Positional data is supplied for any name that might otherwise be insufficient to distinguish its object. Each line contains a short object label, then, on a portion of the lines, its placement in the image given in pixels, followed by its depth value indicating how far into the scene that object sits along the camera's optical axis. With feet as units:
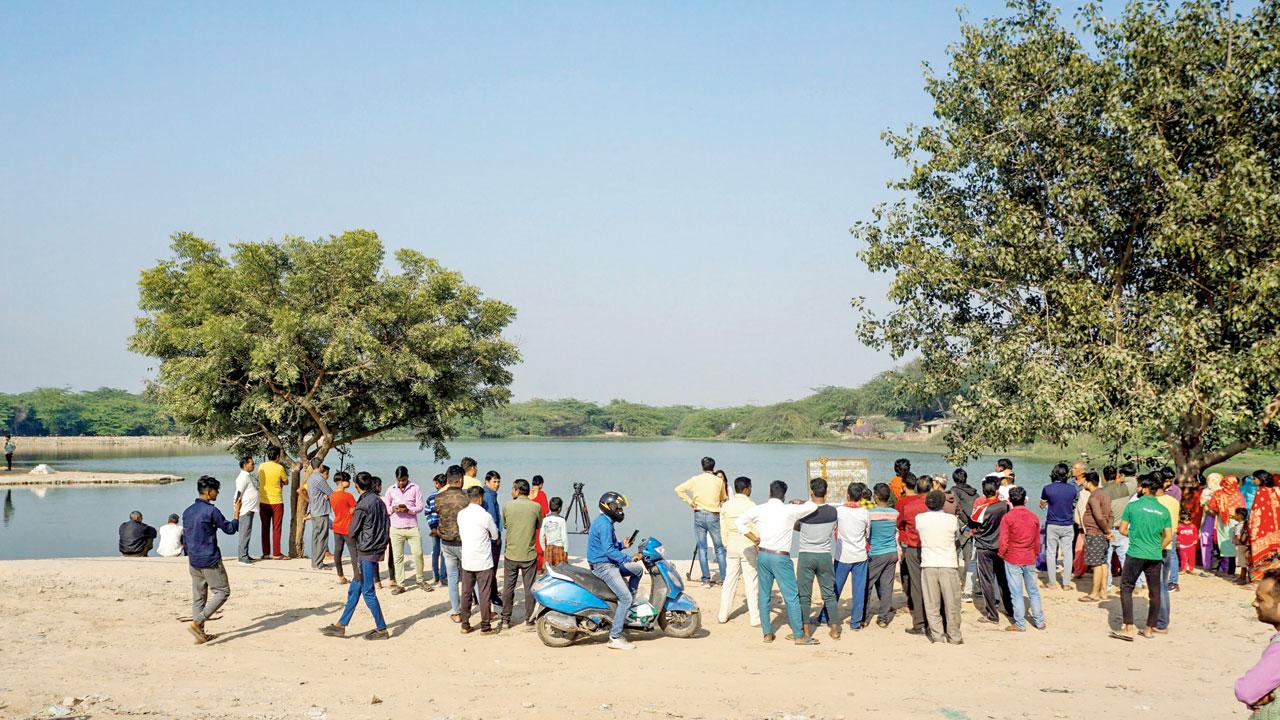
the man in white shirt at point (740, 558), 33.42
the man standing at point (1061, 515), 37.47
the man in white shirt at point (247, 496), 42.93
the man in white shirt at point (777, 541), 30.58
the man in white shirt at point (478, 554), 31.71
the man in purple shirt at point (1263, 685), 12.76
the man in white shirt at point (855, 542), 32.71
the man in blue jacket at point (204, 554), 29.68
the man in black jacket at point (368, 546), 30.99
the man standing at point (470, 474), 36.90
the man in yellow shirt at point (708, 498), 38.99
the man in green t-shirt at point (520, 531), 32.42
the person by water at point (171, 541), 49.19
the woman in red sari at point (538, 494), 36.27
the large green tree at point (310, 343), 49.80
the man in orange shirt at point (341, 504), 38.17
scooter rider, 29.99
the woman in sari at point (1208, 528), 42.14
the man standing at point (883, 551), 33.24
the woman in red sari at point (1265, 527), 36.58
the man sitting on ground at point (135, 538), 50.70
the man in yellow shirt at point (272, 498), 45.09
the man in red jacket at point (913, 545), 32.37
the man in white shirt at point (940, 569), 30.86
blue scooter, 30.27
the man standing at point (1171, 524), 31.68
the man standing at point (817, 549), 30.71
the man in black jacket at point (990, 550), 33.65
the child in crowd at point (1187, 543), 41.39
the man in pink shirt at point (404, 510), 38.91
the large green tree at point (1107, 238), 39.27
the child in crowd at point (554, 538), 33.09
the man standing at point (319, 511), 43.34
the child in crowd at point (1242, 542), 39.14
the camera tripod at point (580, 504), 42.18
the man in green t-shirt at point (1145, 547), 30.25
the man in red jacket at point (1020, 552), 32.19
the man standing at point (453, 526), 33.58
